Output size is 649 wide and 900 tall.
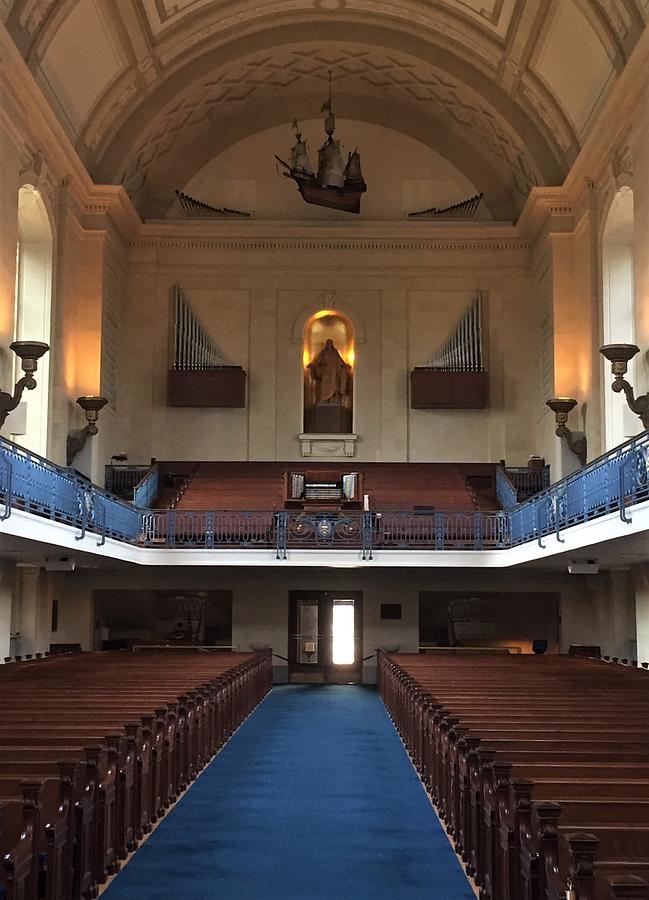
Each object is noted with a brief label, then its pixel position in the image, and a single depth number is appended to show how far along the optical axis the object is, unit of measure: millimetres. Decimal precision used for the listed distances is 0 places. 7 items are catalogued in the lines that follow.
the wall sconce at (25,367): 14695
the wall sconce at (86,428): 19719
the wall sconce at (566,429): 19641
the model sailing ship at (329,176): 21125
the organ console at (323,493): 20781
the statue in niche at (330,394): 24438
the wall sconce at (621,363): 14188
